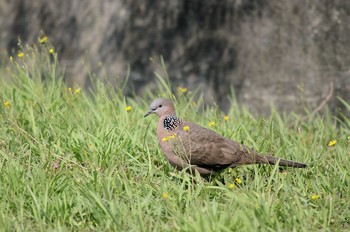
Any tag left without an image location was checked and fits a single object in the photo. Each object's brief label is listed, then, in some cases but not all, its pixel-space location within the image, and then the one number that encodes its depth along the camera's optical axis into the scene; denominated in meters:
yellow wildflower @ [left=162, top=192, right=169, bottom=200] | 11.41
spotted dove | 13.09
